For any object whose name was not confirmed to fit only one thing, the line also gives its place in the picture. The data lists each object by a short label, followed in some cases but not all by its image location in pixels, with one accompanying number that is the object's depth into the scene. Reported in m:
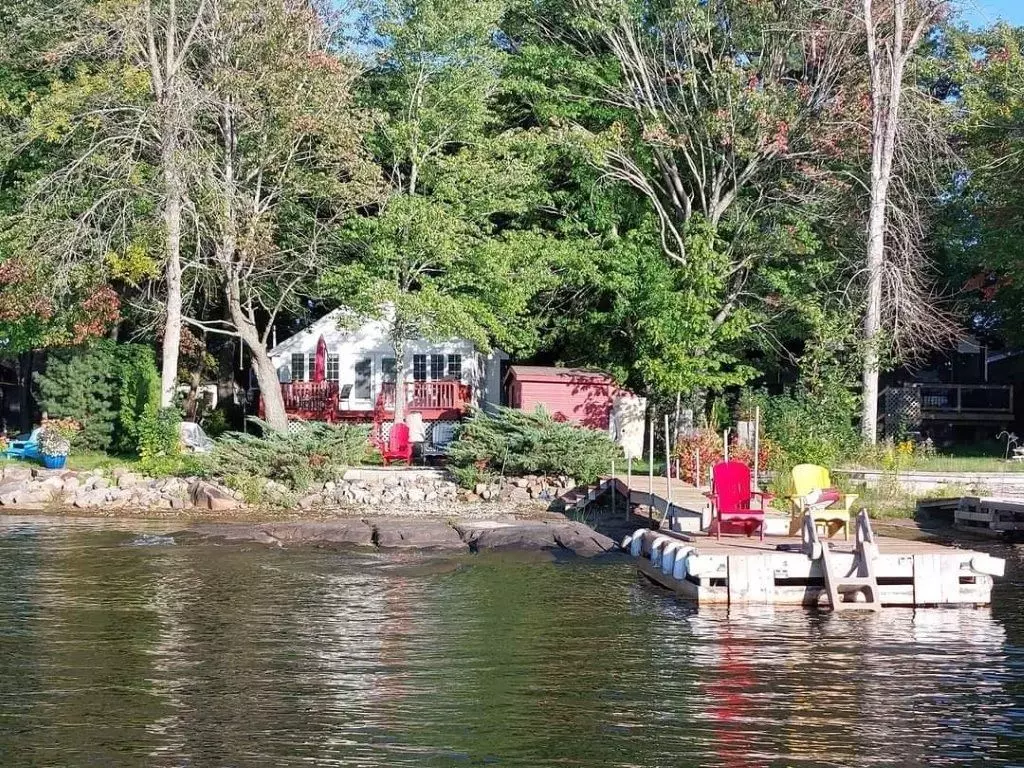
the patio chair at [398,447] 31.00
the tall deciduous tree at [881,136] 30.19
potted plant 29.62
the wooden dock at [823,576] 16.02
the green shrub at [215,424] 38.31
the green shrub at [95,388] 32.81
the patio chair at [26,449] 31.16
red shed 34.22
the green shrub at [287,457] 27.14
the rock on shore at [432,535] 21.39
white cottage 37.22
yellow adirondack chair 17.45
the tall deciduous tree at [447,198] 33.12
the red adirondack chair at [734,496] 17.56
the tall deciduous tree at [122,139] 30.34
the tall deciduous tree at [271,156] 31.30
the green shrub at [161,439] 29.14
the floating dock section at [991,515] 23.22
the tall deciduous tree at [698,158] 33.38
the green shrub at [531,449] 27.34
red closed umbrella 35.00
